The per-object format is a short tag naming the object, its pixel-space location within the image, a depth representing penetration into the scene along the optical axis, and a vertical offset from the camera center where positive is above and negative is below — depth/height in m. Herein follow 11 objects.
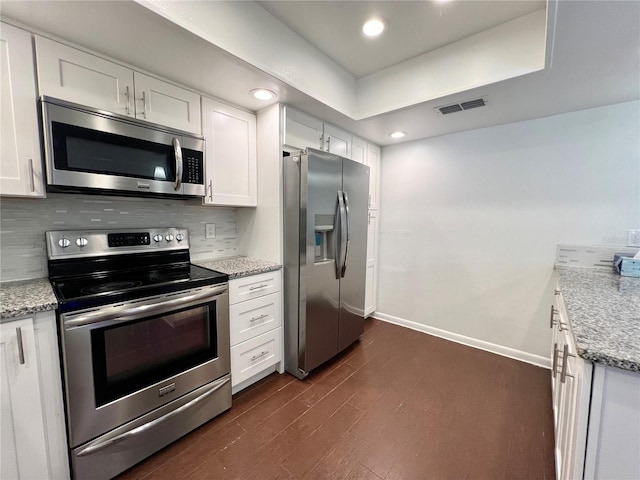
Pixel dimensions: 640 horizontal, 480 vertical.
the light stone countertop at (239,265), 1.87 -0.36
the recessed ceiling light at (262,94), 1.85 +0.89
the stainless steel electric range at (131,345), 1.22 -0.67
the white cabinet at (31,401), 1.07 -0.77
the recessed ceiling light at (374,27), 1.68 +1.24
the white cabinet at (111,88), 1.33 +0.74
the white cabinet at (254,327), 1.88 -0.81
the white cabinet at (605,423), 0.78 -0.62
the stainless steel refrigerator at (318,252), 2.04 -0.28
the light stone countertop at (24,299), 1.06 -0.35
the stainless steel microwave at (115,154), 1.33 +0.37
